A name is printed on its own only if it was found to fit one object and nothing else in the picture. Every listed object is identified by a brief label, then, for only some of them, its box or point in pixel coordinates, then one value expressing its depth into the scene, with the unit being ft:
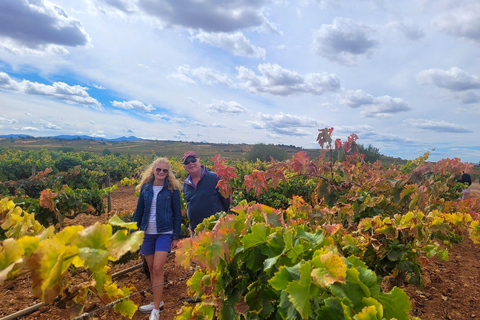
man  12.92
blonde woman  11.57
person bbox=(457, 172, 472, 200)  37.74
